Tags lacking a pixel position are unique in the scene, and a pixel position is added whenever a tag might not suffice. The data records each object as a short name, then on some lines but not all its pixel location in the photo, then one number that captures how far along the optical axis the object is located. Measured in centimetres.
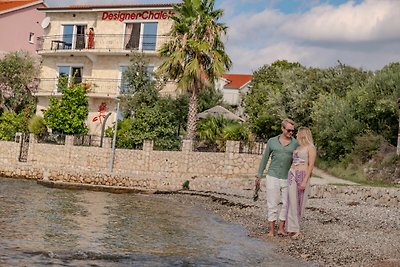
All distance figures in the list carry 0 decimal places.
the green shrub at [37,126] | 3584
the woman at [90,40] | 3938
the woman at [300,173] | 1094
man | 1106
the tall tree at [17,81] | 4047
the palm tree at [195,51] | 3033
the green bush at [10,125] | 3675
